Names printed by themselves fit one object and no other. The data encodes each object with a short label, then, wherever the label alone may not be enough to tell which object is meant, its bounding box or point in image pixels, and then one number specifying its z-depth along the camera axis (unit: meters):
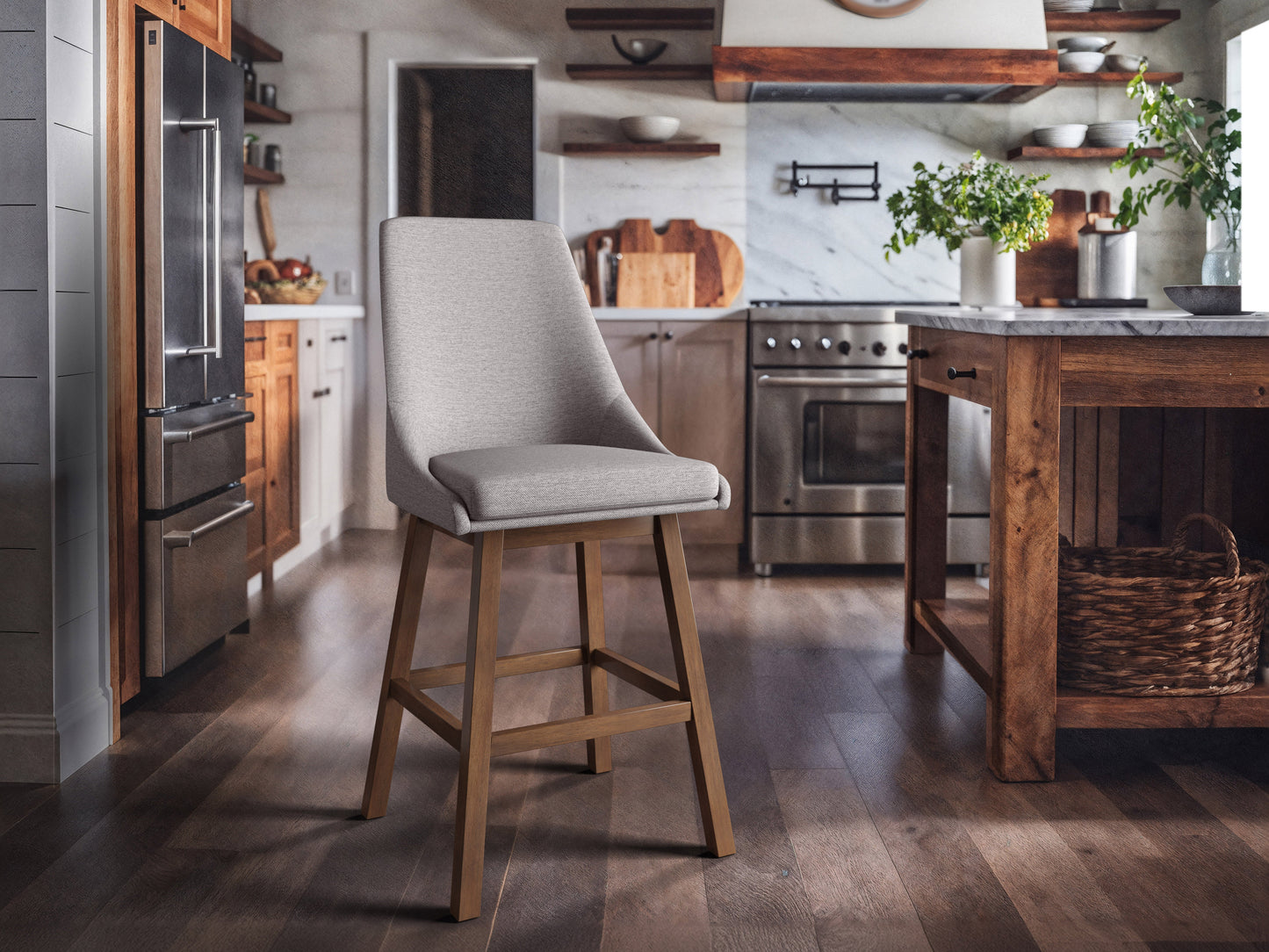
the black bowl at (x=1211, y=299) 2.14
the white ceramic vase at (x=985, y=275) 3.07
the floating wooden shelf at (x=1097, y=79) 4.18
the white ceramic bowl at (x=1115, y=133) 4.27
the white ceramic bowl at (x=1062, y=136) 4.29
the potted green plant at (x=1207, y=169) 2.13
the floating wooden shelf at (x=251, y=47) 4.16
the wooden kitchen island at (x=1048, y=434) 1.89
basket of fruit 4.10
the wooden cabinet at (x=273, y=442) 3.29
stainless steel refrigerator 2.29
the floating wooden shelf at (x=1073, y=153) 4.27
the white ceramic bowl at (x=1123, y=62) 4.23
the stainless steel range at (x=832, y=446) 3.75
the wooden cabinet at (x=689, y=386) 3.90
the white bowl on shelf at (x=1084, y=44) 4.20
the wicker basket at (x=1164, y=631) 2.03
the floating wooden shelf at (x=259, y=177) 4.22
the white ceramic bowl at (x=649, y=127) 4.33
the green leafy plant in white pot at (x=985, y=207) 2.95
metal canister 4.26
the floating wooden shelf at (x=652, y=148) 4.37
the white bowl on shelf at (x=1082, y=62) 4.18
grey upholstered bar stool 1.54
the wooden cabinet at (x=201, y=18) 2.37
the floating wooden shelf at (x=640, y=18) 4.33
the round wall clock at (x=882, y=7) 3.84
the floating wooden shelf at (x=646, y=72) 4.32
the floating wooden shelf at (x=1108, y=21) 4.27
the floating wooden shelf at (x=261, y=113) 4.20
